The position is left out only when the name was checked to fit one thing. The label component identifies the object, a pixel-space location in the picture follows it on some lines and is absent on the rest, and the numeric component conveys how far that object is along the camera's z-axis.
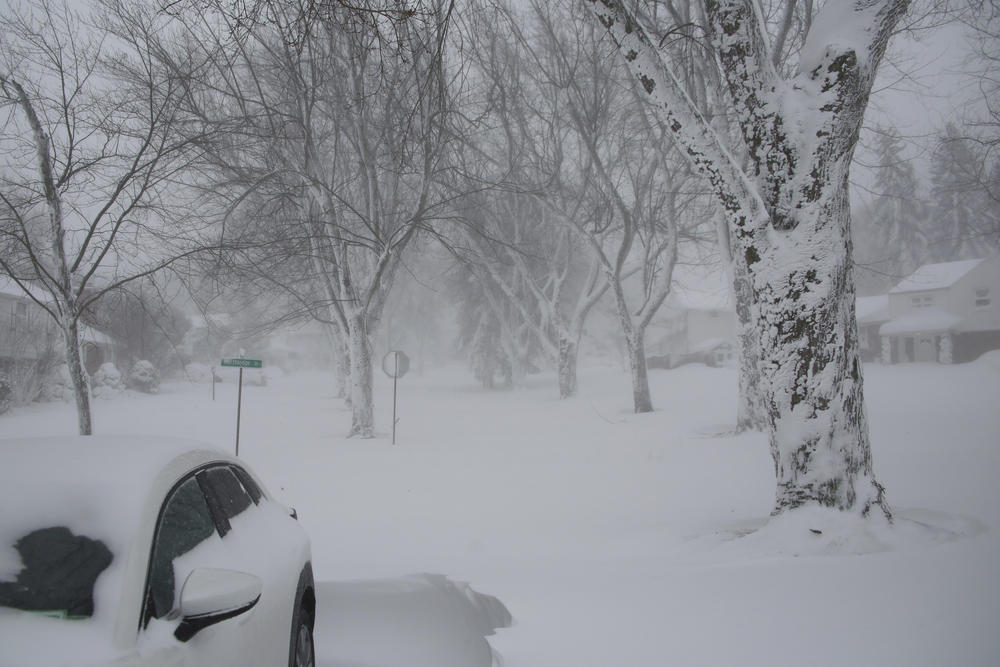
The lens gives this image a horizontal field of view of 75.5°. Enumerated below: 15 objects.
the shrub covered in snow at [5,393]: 21.42
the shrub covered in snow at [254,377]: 52.38
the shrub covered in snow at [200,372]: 46.12
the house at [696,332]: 50.16
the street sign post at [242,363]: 10.77
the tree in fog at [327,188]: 13.87
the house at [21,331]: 22.20
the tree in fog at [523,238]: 20.06
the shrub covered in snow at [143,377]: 35.16
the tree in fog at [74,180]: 11.05
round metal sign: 16.63
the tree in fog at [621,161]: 18.56
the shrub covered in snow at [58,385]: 24.59
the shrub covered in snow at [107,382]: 31.53
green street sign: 10.76
